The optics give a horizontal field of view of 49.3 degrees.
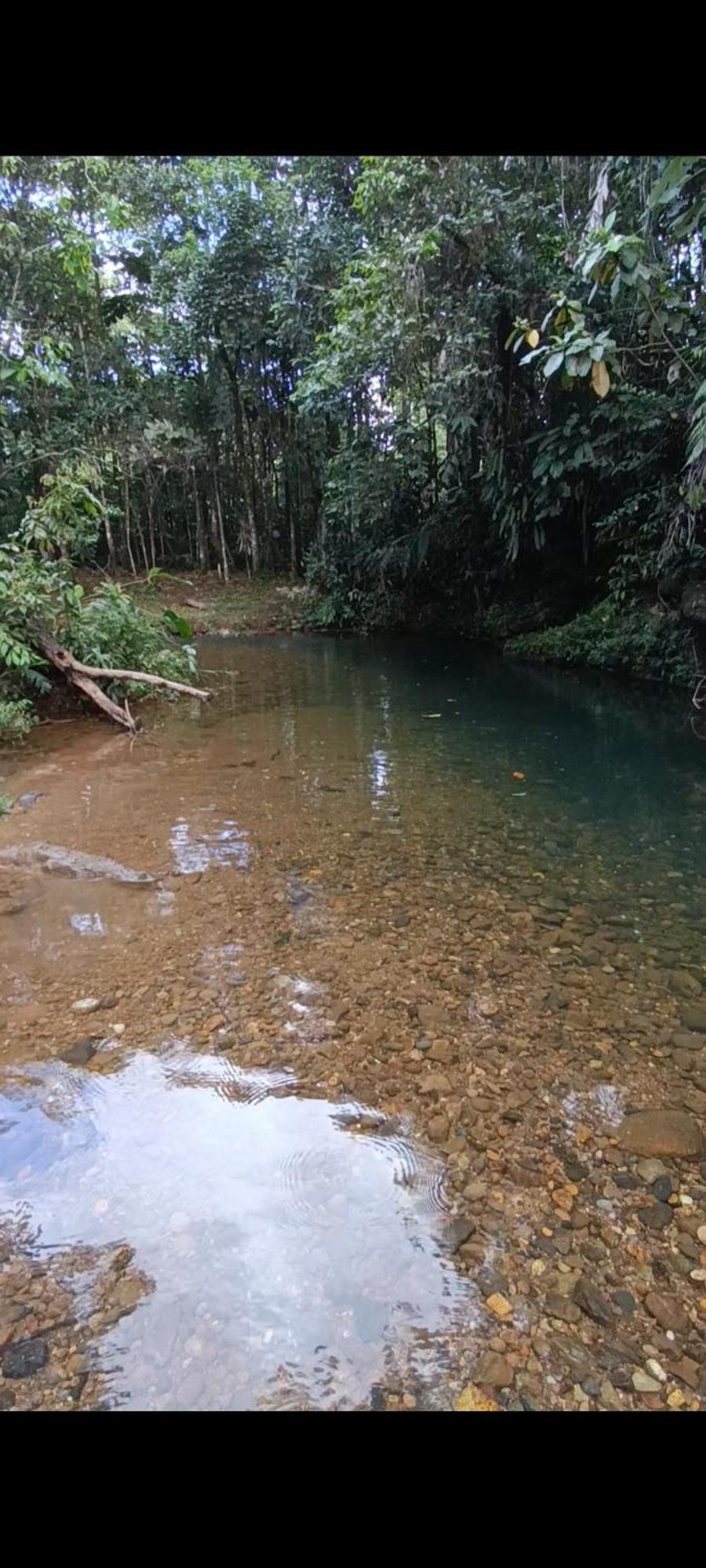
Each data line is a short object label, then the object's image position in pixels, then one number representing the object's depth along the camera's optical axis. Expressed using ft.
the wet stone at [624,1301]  6.31
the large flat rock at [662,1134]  8.00
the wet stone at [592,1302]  6.25
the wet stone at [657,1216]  7.13
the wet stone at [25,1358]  5.76
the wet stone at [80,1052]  9.45
